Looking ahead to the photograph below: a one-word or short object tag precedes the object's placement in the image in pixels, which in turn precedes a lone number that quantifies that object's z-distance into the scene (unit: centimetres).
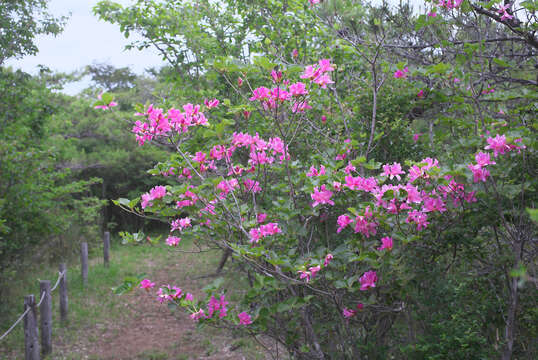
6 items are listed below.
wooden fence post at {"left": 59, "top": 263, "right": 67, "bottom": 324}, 580
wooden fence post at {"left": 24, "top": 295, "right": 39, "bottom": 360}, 420
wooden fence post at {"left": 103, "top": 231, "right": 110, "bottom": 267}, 930
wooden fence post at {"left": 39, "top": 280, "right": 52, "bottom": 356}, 479
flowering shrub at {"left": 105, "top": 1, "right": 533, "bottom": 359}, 183
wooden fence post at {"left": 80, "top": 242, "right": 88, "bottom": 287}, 777
